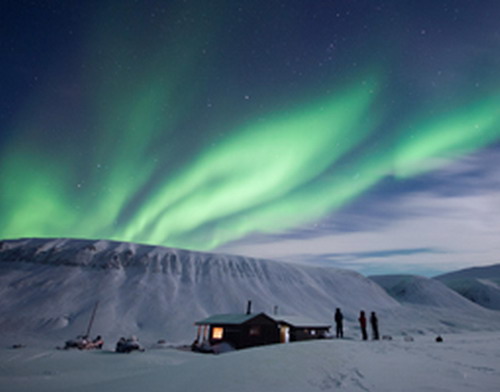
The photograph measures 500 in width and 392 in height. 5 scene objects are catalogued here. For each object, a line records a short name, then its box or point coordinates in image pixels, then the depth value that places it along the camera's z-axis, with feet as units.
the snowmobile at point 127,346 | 100.89
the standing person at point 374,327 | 59.72
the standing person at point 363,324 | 59.34
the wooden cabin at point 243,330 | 113.39
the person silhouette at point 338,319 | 70.03
